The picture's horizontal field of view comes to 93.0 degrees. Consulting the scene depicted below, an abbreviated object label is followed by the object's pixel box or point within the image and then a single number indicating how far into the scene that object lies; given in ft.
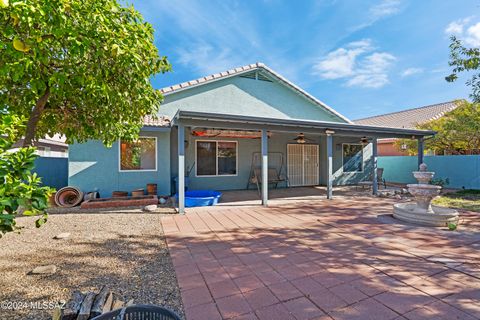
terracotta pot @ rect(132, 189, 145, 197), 23.88
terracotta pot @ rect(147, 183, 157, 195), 24.48
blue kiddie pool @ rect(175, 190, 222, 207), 21.36
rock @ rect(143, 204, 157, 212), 19.70
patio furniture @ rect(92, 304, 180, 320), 4.50
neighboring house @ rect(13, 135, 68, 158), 40.73
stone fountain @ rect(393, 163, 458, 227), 15.29
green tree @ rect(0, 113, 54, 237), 5.34
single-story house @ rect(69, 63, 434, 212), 22.74
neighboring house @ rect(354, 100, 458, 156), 55.16
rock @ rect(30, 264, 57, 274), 9.05
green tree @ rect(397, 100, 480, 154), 30.92
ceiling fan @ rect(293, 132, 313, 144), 32.63
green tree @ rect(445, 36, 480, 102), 21.43
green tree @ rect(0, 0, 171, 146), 7.74
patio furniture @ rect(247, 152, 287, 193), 31.50
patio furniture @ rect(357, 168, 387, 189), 33.33
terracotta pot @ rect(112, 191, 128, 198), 23.41
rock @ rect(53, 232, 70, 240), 13.11
